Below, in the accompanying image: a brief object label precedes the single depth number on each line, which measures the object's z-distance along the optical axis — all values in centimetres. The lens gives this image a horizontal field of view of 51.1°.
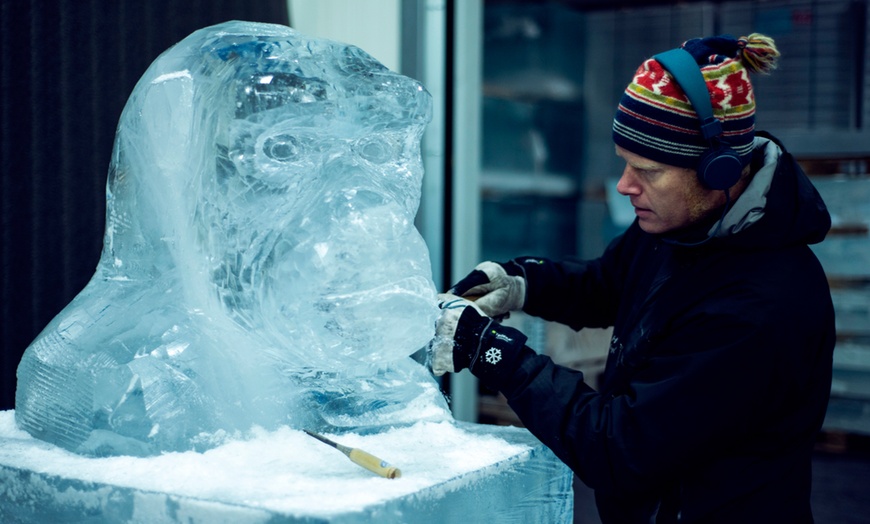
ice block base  119
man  140
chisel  129
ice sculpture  141
